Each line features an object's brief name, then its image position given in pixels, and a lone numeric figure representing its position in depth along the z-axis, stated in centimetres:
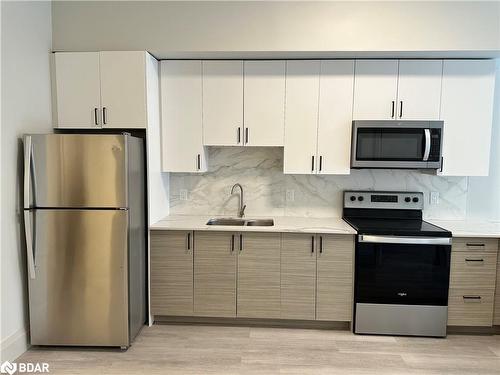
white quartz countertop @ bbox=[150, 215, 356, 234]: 288
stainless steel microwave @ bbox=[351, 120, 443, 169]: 294
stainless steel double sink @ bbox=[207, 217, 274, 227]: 336
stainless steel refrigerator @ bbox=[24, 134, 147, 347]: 249
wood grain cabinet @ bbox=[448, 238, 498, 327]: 280
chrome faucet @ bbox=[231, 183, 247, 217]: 341
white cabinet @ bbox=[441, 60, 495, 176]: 294
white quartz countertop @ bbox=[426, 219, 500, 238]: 277
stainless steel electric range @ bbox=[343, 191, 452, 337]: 278
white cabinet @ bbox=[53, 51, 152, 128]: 283
